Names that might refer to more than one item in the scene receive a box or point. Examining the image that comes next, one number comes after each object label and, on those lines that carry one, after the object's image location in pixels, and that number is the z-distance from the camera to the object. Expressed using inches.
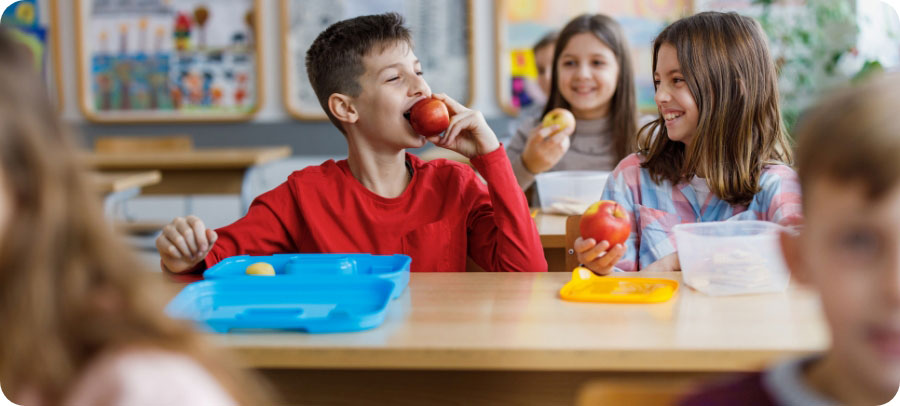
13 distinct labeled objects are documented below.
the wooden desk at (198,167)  170.7
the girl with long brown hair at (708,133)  66.7
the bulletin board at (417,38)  199.8
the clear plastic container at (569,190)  92.4
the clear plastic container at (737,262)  50.1
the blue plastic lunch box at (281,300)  46.4
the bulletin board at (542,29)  193.6
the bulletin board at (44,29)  211.8
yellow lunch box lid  49.3
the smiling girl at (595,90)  120.3
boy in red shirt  66.9
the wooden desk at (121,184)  142.8
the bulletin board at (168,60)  208.8
